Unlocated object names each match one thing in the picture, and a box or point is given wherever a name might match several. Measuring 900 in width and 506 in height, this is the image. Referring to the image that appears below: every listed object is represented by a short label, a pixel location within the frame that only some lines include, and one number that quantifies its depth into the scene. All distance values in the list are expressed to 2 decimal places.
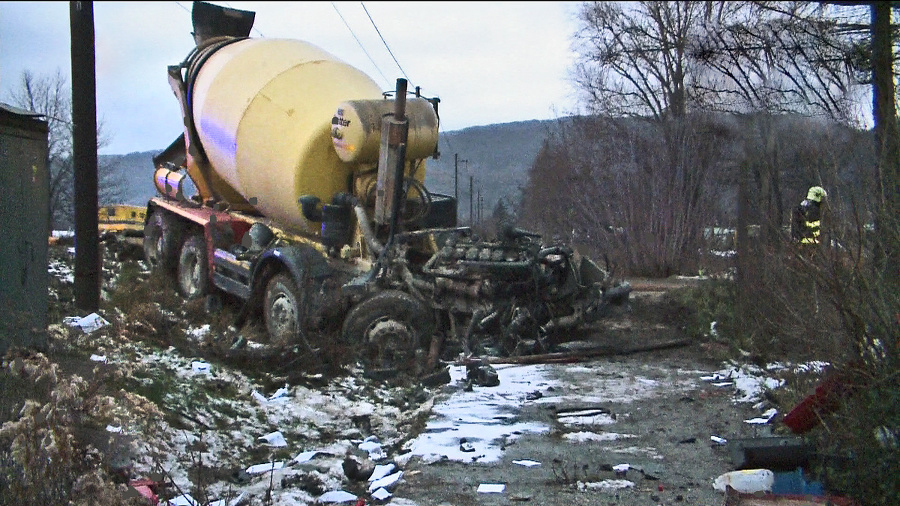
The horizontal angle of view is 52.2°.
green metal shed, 6.71
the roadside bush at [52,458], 3.99
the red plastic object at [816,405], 5.14
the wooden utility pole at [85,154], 9.93
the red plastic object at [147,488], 4.64
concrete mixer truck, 8.99
